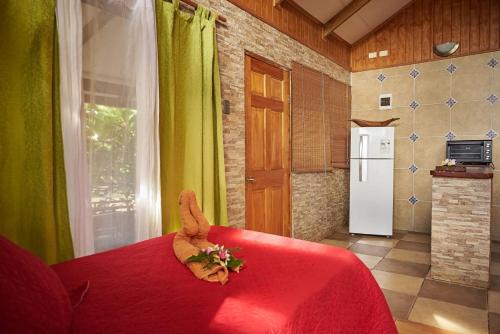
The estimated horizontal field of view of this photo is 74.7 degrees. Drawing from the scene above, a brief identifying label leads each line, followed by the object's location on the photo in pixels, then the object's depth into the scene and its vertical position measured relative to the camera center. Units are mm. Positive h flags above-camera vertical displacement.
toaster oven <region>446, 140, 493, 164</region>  4371 +70
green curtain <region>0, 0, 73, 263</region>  1649 +142
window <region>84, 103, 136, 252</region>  2062 -90
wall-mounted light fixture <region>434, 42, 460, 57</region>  4707 +1563
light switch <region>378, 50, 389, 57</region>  5285 +1675
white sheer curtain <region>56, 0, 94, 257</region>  1854 +234
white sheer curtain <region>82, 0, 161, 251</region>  2059 +265
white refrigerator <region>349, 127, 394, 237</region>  4781 -355
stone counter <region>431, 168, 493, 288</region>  2939 -650
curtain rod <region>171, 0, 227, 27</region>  2609 +1240
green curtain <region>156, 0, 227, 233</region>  2424 +358
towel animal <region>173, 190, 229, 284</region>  1586 -400
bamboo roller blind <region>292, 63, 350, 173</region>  4160 +513
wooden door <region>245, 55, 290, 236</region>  3418 +108
